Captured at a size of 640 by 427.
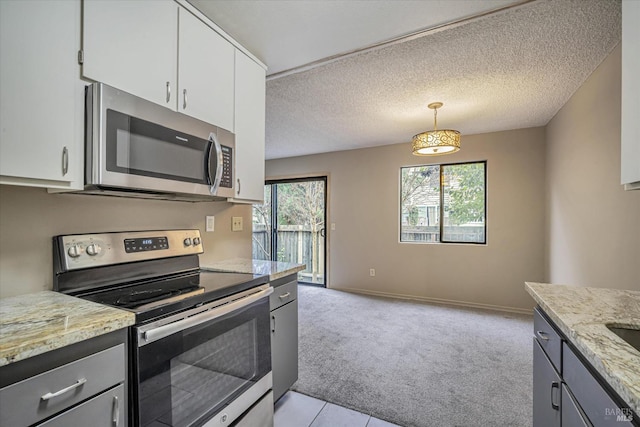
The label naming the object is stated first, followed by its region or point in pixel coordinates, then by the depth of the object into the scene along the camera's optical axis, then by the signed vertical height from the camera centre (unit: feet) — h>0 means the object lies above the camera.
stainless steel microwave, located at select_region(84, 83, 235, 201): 3.63 +0.97
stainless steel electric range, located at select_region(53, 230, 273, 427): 3.29 -1.50
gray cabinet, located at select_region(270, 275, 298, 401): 5.77 -2.60
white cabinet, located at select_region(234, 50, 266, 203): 6.04 +1.94
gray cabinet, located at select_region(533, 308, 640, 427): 2.32 -1.79
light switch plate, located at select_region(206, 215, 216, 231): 6.61 -0.21
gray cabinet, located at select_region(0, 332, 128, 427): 2.25 -1.56
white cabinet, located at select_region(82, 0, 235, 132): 3.79 +2.51
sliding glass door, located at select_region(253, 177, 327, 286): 17.11 -0.66
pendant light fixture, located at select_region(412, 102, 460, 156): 9.04 +2.44
